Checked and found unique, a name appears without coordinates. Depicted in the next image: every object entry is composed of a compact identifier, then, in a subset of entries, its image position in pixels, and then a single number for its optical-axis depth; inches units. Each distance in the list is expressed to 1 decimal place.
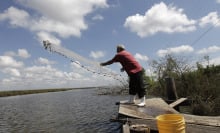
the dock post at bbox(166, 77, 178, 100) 298.1
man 190.5
